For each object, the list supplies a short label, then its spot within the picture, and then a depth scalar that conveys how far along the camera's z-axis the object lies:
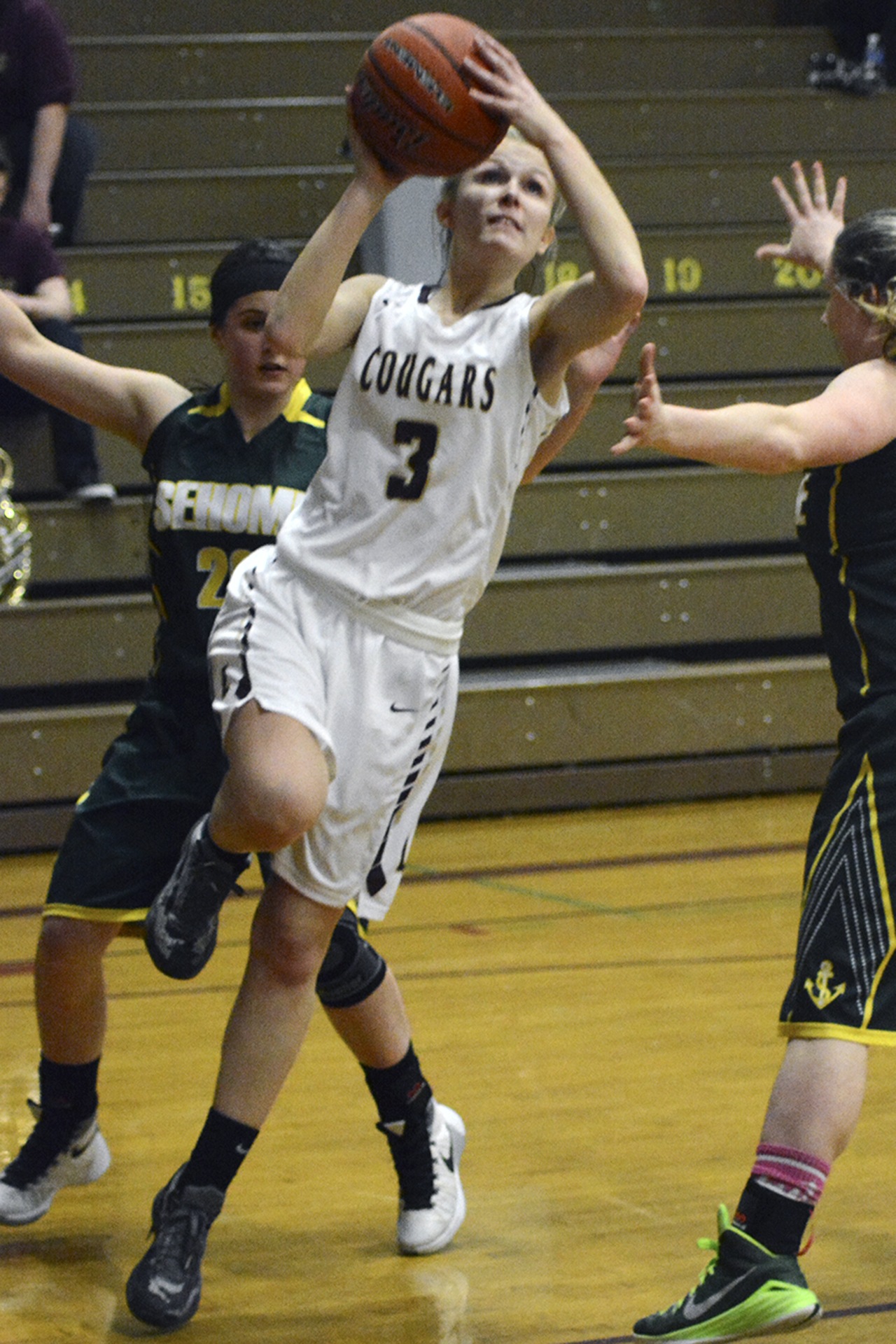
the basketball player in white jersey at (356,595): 5.00
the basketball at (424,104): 4.83
